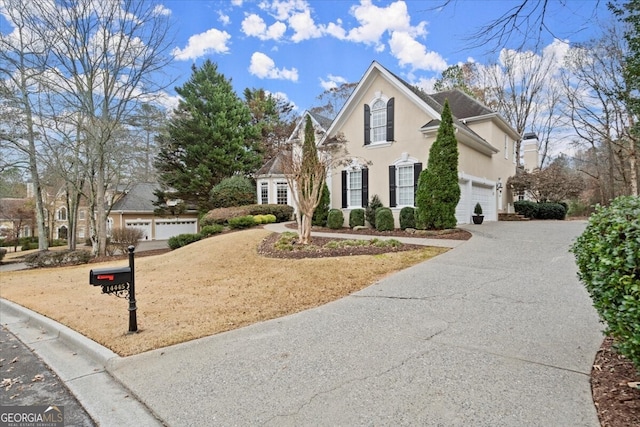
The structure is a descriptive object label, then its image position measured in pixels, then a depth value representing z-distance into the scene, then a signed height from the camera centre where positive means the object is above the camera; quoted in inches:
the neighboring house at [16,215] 1354.2 +23.6
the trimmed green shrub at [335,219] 623.1 -6.9
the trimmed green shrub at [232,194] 913.5 +63.9
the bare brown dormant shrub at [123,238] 762.8 -46.4
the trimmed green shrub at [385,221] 555.5 -10.6
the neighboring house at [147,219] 1173.1 -3.3
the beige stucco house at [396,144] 577.3 +126.7
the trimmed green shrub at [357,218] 612.7 -5.5
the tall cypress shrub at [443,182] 496.7 +46.5
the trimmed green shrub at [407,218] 550.6 -6.3
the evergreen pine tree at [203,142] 1089.4 +246.6
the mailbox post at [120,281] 172.6 -31.9
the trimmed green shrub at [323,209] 660.1 +12.9
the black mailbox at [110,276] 171.3 -29.5
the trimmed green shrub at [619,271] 84.4 -16.4
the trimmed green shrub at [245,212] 784.0 +10.4
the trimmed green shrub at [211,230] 714.8 -26.9
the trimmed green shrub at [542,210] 805.9 +4.6
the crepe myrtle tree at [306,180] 443.2 +47.5
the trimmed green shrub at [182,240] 717.9 -47.1
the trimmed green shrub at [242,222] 713.6 -10.9
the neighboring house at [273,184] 885.2 +86.4
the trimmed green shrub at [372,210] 600.1 +8.6
